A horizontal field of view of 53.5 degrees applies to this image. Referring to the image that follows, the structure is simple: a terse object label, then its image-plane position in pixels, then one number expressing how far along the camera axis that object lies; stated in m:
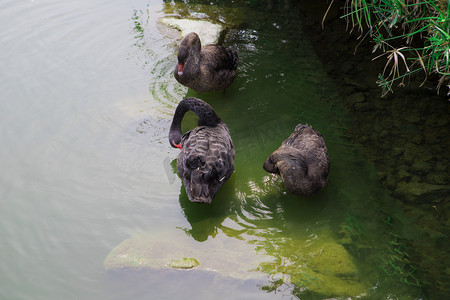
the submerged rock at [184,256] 3.87
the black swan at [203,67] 5.79
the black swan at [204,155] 4.33
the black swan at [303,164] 4.47
